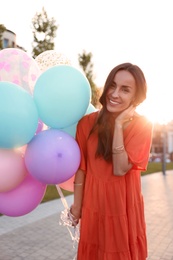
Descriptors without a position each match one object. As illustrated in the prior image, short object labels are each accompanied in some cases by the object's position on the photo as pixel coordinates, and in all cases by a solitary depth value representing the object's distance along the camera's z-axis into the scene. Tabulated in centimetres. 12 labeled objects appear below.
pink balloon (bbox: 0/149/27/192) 231
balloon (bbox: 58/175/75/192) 273
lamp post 1521
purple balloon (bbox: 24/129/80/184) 222
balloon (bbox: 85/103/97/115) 263
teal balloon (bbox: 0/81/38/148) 213
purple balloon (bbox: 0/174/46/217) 249
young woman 216
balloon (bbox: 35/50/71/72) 276
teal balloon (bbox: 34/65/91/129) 229
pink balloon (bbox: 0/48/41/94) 263
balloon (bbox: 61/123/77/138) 246
